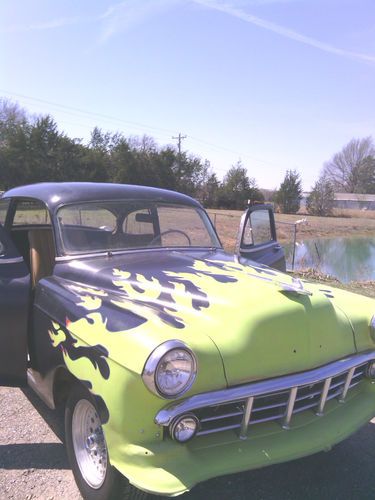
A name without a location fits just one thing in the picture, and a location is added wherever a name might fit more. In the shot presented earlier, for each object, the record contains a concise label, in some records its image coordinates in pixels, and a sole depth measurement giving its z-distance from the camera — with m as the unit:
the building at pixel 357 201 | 73.90
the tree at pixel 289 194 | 53.38
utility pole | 54.91
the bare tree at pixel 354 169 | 83.25
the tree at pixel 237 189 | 52.34
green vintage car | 2.23
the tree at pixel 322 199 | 49.41
